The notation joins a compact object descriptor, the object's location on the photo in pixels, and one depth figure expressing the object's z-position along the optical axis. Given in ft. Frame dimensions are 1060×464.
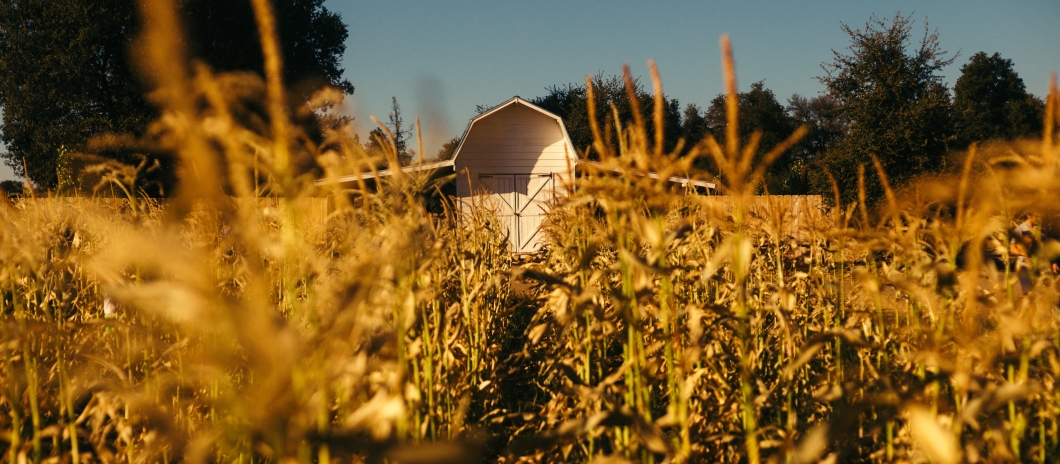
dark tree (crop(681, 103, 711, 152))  190.88
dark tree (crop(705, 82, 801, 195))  181.84
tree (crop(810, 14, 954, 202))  56.24
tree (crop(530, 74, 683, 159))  115.65
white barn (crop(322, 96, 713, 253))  66.54
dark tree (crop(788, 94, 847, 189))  200.20
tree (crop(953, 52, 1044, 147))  165.27
